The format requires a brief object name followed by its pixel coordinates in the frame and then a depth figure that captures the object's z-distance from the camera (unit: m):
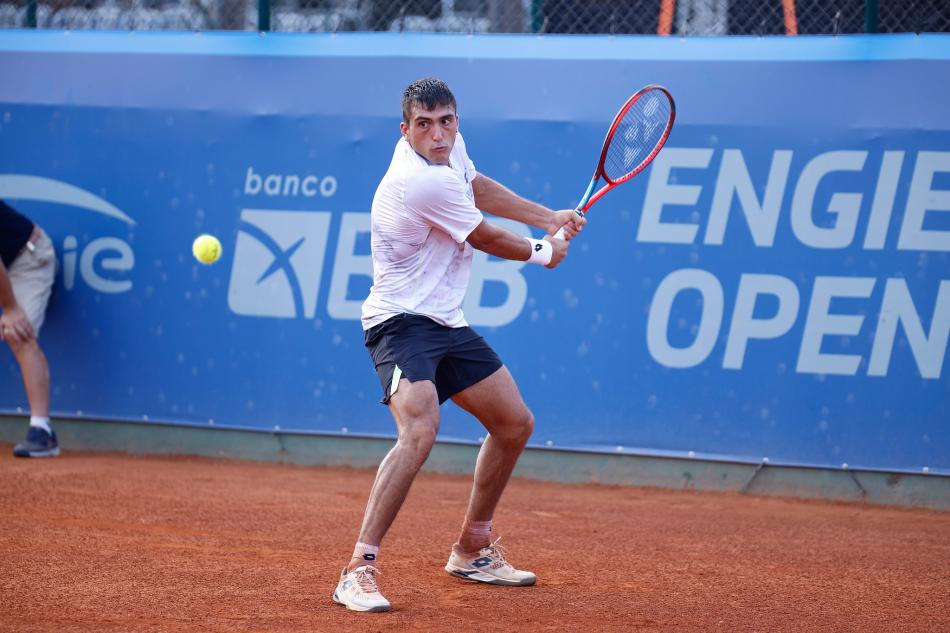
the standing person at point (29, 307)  14.31
